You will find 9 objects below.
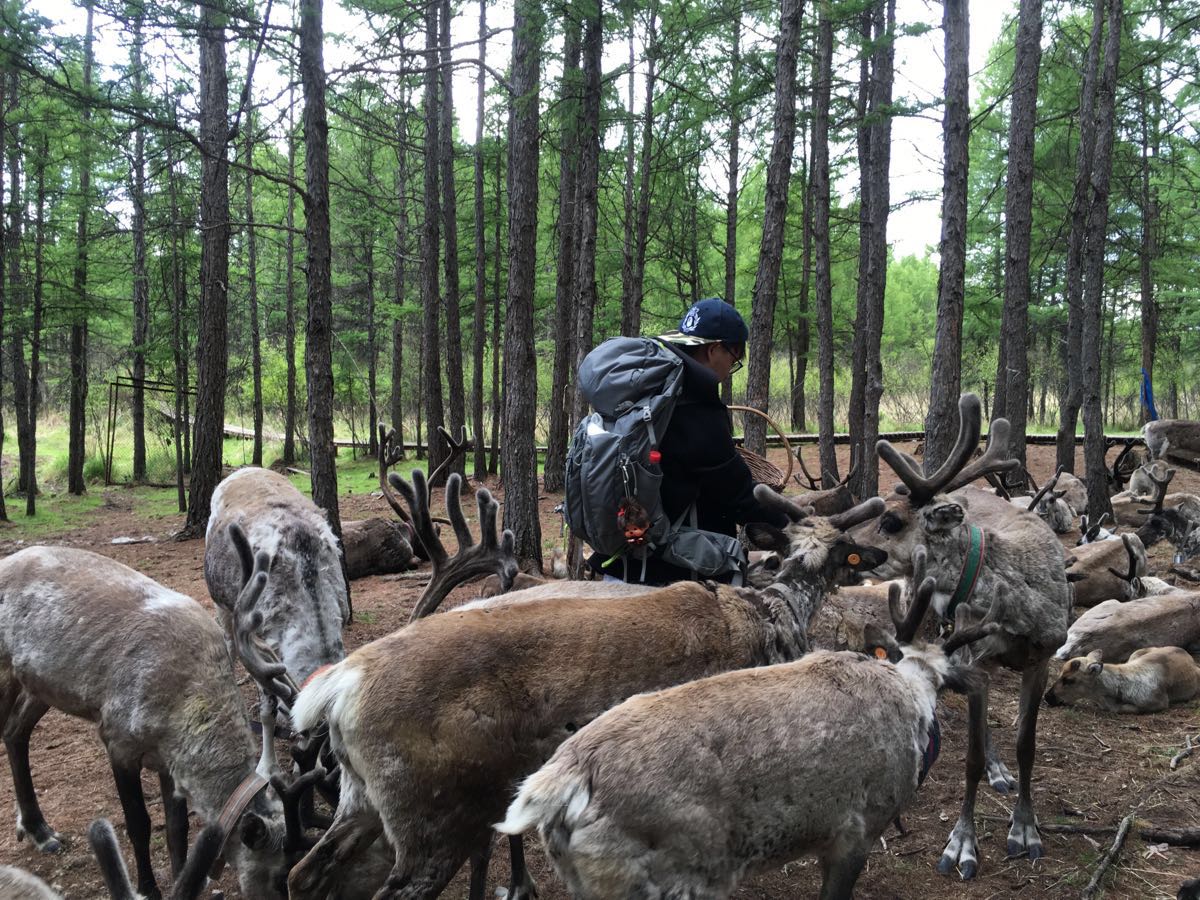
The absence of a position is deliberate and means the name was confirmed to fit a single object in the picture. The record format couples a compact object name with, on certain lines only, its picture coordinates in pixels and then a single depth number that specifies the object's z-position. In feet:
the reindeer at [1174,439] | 59.21
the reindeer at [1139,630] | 27.02
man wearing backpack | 13.37
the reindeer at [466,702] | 10.73
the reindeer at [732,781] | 9.25
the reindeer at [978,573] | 16.44
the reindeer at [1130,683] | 23.17
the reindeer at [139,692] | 13.83
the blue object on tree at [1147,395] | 63.46
